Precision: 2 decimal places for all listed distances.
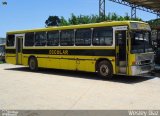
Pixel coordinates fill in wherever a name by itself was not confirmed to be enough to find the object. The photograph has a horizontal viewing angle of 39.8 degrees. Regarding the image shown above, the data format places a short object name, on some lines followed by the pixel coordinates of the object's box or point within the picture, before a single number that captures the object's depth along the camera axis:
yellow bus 9.81
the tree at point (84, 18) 26.87
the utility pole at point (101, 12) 19.84
